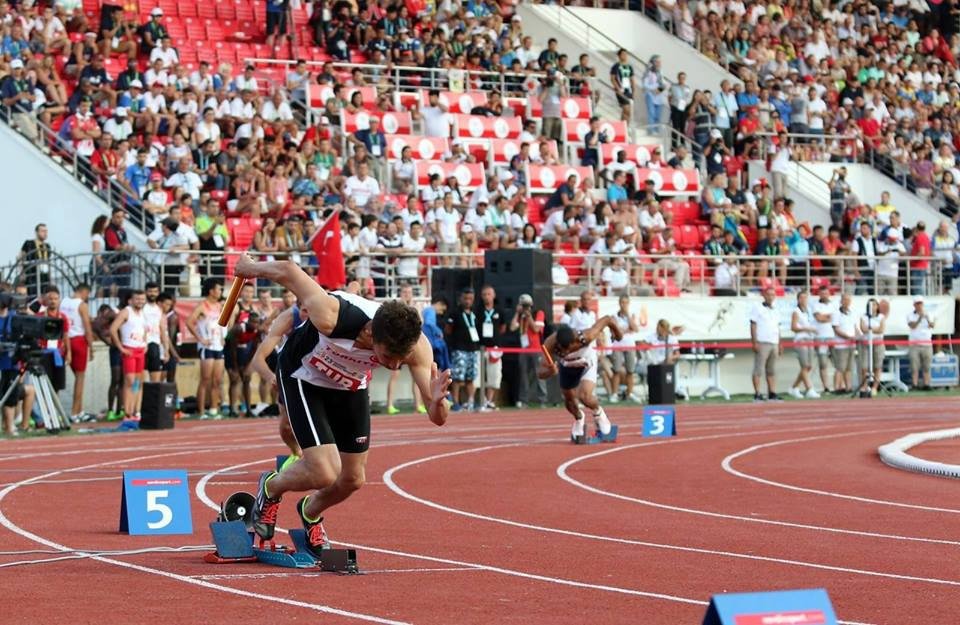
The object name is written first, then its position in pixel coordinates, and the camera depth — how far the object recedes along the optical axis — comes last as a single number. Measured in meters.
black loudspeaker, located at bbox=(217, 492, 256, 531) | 10.74
